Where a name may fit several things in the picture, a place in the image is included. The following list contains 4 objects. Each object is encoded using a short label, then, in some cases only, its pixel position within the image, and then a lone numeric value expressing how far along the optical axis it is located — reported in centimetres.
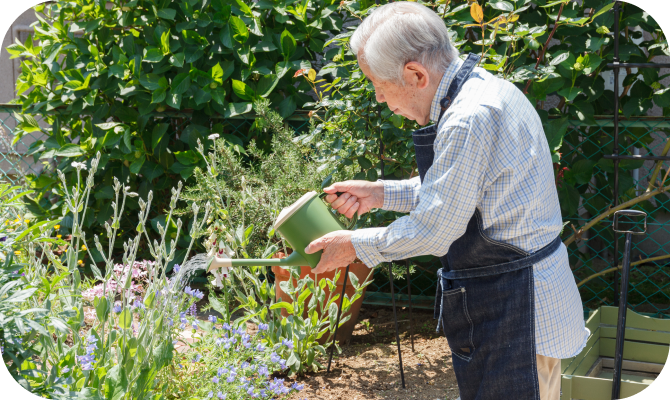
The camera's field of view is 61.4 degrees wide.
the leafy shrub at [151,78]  321
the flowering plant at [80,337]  150
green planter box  245
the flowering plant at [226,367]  195
